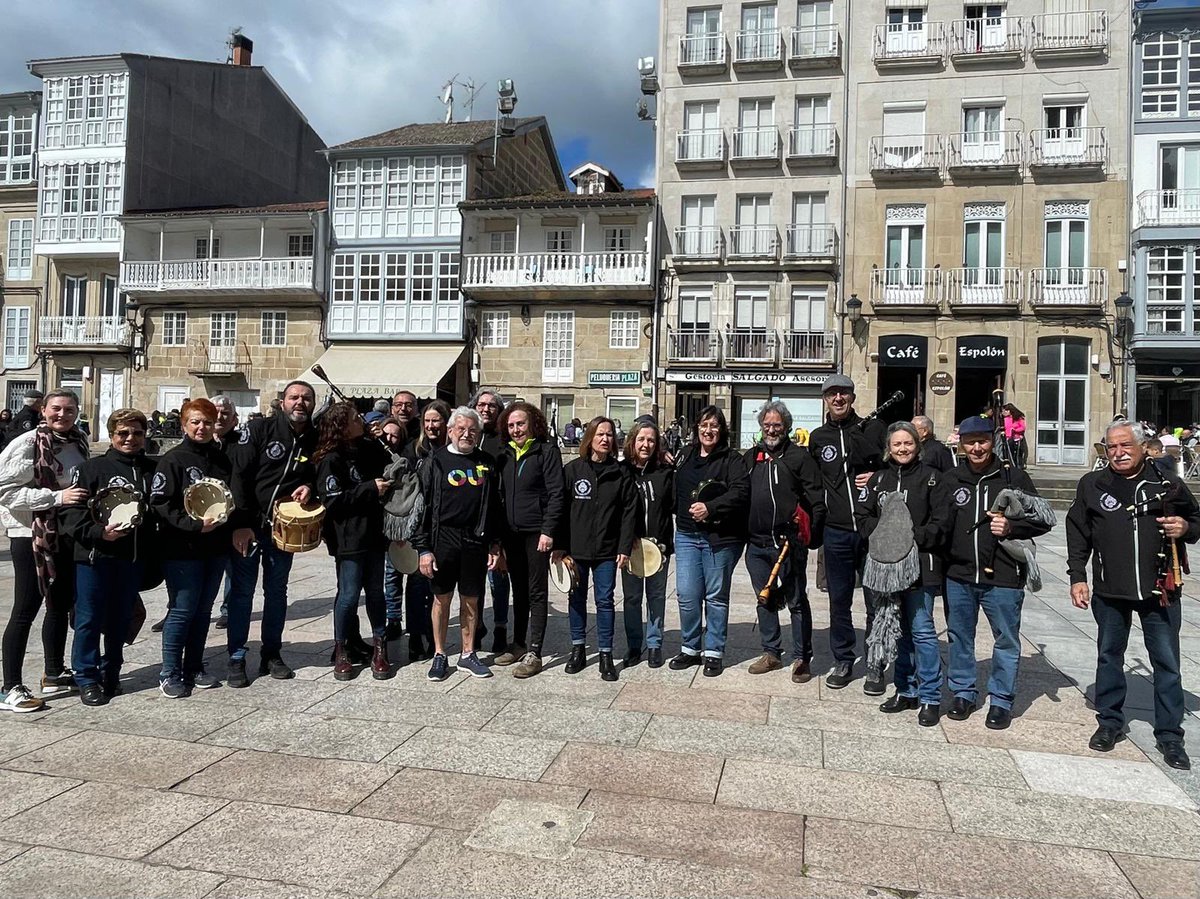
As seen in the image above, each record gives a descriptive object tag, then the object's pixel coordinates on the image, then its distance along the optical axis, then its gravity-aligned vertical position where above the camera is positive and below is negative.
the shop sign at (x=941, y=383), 24.36 +2.76
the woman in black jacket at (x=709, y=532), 5.76 -0.42
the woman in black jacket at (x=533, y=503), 5.78 -0.24
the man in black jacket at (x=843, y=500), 5.58 -0.18
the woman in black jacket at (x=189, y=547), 5.00 -0.53
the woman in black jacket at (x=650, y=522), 5.98 -0.37
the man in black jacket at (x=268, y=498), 5.36 -0.22
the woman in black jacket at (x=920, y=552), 4.93 -0.47
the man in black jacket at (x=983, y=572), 4.73 -0.55
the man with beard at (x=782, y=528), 5.68 -0.38
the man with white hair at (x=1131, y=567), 4.35 -0.47
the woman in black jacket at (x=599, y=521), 5.80 -0.36
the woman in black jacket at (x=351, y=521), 5.46 -0.37
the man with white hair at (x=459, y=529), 5.54 -0.42
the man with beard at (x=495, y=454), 6.25 +0.11
